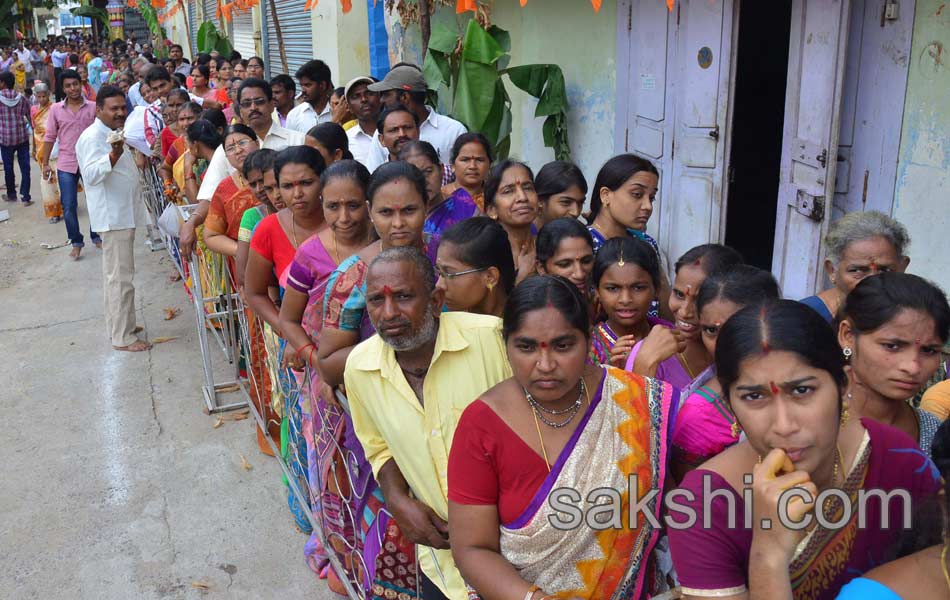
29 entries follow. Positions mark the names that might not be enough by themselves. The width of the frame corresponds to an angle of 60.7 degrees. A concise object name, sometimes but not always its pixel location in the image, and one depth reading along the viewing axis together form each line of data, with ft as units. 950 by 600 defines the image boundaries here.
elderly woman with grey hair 9.00
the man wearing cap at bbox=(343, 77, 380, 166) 18.56
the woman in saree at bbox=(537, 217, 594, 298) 9.82
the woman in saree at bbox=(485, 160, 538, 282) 11.71
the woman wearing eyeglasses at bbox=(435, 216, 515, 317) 8.95
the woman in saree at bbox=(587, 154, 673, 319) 11.58
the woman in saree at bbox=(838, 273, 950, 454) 6.64
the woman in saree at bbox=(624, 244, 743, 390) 7.89
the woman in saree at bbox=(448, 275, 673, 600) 6.02
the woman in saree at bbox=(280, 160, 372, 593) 9.94
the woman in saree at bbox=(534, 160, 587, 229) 12.50
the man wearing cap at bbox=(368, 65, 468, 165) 17.94
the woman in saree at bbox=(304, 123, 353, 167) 14.98
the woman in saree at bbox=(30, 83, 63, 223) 35.60
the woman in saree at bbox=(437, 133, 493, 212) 13.83
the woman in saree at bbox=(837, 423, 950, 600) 4.17
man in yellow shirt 7.20
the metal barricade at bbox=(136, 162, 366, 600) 9.82
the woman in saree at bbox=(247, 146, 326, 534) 12.28
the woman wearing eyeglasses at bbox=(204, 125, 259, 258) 15.16
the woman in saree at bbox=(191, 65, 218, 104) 33.86
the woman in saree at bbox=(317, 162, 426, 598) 8.28
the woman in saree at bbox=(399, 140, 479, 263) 12.23
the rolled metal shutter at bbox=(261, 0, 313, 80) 40.93
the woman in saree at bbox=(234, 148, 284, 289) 13.62
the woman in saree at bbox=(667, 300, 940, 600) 4.75
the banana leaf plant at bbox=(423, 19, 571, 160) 21.42
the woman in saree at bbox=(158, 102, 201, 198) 20.88
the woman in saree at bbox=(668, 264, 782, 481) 6.32
